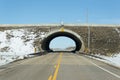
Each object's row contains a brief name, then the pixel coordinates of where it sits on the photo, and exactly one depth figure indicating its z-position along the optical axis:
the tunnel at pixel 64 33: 66.68
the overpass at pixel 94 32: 65.75
